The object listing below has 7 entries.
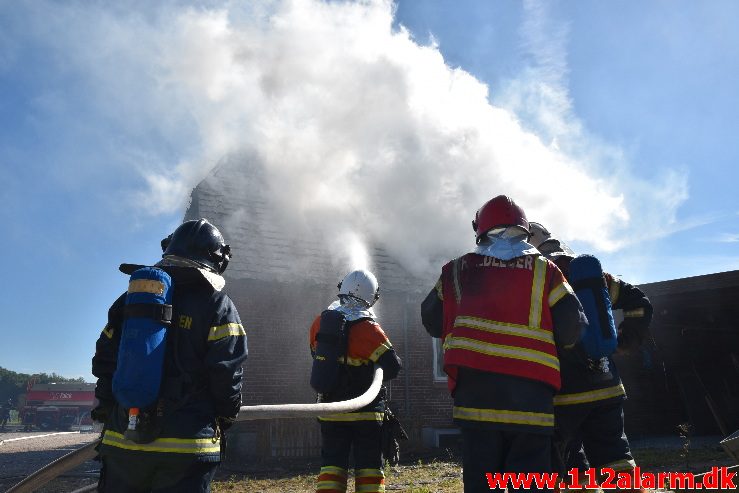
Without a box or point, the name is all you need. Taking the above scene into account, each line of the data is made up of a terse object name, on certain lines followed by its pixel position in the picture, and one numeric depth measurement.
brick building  9.23
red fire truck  25.36
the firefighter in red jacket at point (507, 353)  2.07
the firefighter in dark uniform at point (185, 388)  1.95
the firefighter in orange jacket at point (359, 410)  3.30
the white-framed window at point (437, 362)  10.70
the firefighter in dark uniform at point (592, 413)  2.62
